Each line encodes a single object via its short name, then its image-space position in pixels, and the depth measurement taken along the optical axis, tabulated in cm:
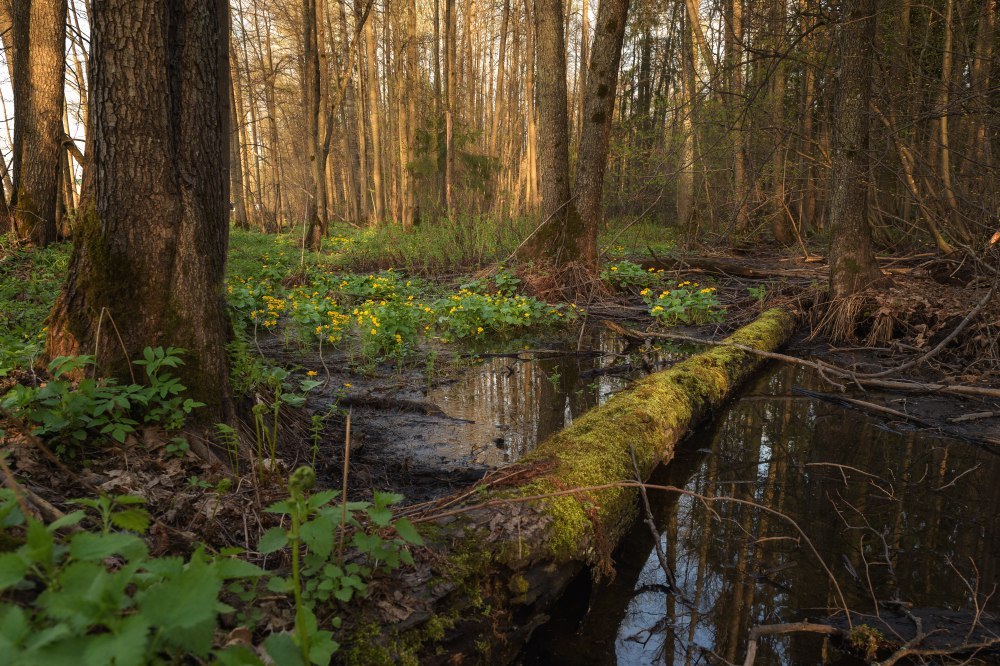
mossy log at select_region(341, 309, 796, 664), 179
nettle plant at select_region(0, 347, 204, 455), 228
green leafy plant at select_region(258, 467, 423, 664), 131
